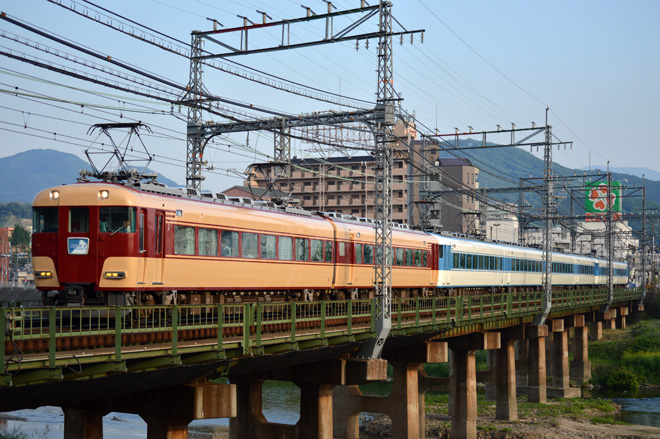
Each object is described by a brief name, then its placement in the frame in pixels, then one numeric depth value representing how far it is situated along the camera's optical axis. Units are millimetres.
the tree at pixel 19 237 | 172875
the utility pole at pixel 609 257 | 74000
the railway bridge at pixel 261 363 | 15164
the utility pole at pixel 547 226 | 49984
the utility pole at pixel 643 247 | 88288
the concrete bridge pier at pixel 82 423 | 20078
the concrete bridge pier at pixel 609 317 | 81188
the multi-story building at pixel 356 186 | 134125
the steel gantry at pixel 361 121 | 28109
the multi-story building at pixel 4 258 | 122375
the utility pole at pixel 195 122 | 33812
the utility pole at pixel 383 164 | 27875
